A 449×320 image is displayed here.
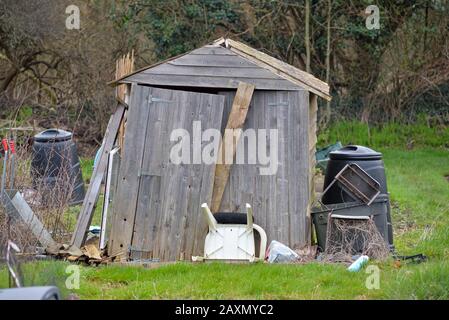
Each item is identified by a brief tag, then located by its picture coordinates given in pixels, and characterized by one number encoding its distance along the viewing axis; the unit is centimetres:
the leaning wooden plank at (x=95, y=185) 1691
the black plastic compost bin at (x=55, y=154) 2370
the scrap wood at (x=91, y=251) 1611
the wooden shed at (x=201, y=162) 1672
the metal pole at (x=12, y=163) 1627
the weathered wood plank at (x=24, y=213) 1619
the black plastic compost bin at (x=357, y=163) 1716
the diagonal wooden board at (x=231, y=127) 1691
